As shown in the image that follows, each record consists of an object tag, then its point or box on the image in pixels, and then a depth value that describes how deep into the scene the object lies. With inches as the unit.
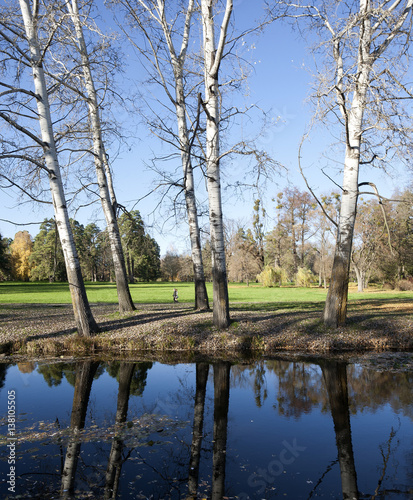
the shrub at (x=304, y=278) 1809.4
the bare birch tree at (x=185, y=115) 489.4
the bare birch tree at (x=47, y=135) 393.4
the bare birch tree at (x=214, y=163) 401.4
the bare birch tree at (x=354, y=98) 362.9
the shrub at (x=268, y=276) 1916.8
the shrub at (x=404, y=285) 1449.3
